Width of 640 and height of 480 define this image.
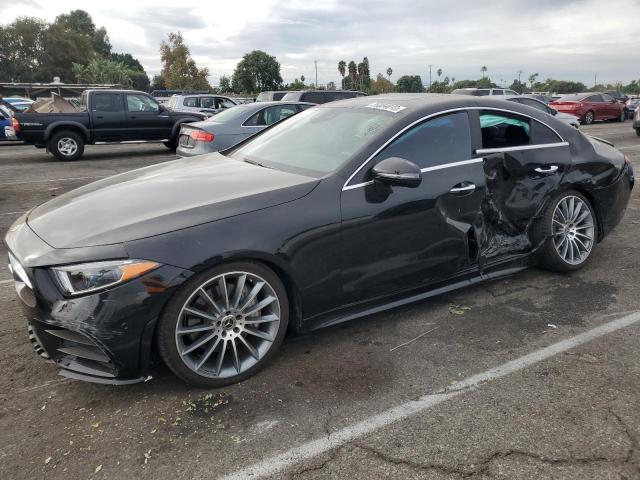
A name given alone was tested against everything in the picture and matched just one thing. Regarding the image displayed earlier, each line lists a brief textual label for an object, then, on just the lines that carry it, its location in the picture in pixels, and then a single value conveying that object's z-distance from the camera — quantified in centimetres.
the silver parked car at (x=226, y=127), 912
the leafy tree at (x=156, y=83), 8784
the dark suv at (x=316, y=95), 1600
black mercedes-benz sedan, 261
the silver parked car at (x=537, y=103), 1423
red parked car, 2480
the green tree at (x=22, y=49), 7200
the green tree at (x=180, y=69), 5762
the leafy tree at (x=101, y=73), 6662
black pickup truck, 1281
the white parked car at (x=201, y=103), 1723
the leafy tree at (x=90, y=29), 11769
